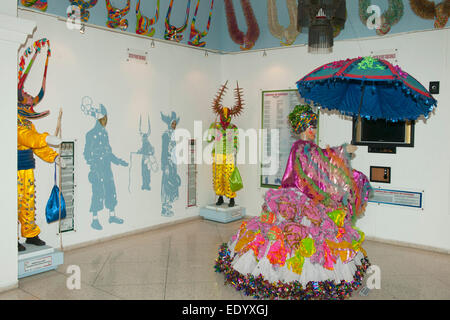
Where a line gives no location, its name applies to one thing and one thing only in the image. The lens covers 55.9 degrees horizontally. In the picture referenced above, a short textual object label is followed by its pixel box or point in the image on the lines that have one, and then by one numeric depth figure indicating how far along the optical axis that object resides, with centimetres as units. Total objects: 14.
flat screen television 516
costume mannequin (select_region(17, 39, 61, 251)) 394
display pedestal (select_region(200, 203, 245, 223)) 632
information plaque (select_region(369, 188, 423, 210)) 512
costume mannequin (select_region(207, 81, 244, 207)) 626
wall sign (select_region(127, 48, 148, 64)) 544
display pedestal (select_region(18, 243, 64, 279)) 394
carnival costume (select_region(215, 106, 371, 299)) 349
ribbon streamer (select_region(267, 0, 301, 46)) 595
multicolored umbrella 324
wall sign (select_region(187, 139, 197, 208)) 637
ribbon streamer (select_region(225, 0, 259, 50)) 639
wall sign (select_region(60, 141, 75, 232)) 480
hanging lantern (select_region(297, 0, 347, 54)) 424
